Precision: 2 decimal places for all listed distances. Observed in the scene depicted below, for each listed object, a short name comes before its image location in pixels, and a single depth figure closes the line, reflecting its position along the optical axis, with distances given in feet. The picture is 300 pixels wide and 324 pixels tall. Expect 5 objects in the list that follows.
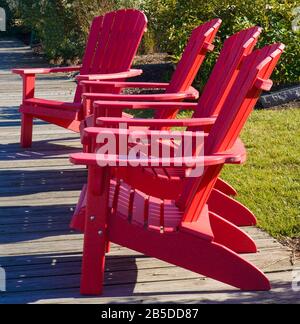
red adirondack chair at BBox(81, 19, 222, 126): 15.78
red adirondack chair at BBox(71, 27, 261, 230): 11.71
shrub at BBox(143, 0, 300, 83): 29.25
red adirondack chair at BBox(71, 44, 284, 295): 10.61
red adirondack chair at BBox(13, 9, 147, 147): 20.03
